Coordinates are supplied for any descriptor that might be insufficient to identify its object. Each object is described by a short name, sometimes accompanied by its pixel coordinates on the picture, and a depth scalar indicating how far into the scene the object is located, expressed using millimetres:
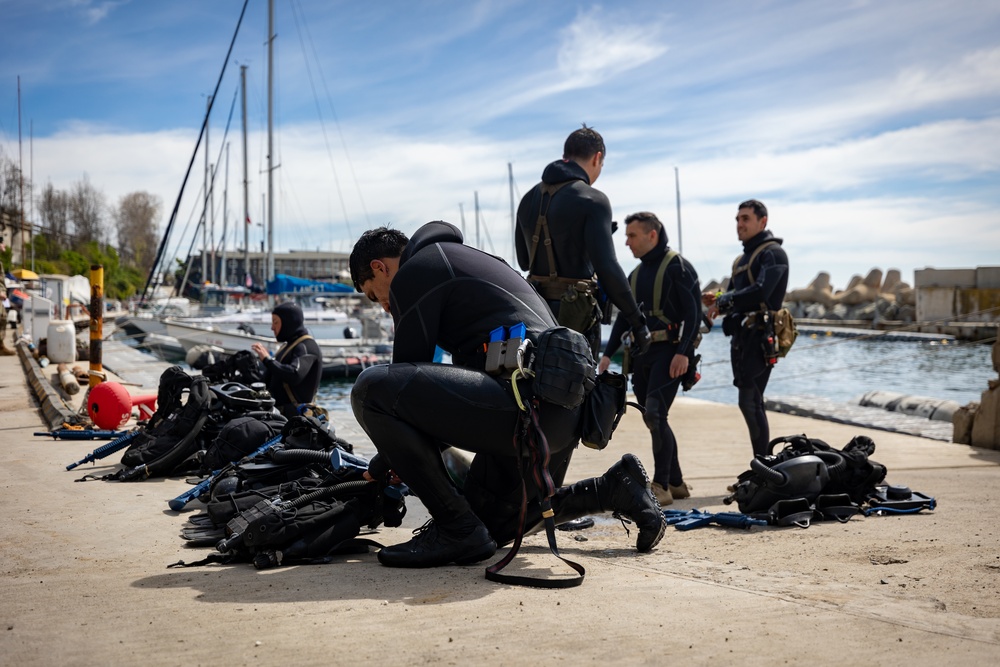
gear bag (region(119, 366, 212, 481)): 5723
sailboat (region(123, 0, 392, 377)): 27156
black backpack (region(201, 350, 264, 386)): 6531
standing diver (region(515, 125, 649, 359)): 5023
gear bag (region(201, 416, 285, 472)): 5531
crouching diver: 3463
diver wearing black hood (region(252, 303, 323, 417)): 6738
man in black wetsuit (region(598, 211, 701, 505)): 5691
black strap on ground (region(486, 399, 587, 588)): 3286
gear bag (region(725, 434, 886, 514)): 4789
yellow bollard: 9133
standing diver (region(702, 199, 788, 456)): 6133
